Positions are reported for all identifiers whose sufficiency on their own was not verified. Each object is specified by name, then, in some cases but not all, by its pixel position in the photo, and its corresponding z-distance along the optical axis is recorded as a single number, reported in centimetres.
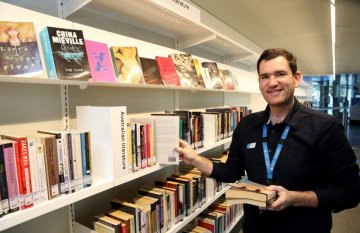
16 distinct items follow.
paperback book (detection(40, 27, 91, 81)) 108
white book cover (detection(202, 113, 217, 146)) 216
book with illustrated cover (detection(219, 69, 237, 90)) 262
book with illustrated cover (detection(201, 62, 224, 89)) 231
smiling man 120
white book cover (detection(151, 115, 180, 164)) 149
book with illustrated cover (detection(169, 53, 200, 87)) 193
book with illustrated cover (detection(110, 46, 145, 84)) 143
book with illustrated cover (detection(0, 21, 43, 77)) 93
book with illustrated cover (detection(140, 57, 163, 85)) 161
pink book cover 128
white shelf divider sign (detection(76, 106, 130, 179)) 118
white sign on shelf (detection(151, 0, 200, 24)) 153
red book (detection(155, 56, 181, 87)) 174
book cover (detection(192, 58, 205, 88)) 210
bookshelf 113
